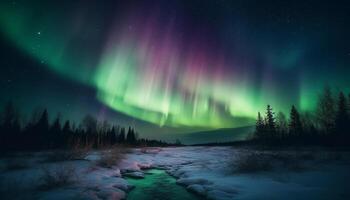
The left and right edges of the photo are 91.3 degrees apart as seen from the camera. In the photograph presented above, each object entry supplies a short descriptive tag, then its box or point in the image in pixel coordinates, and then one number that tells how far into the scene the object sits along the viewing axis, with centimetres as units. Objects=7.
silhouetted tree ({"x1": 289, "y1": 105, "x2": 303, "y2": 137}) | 5126
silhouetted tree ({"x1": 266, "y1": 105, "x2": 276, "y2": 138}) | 5662
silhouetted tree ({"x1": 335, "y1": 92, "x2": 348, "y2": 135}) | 3891
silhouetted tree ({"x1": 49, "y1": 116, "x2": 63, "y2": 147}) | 4925
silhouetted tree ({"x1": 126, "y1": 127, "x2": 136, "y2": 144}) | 8089
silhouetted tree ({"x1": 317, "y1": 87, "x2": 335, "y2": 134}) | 4359
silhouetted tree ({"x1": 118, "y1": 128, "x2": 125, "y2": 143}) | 7612
